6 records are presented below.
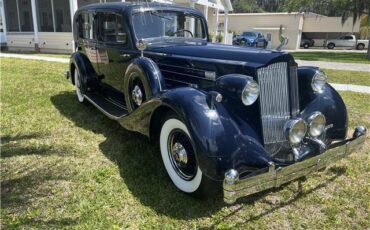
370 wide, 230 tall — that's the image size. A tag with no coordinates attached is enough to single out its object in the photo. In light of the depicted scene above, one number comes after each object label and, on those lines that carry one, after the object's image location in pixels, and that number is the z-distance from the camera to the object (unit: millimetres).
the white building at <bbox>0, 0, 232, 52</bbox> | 17016
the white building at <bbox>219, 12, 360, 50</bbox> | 37344
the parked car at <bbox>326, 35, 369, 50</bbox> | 36428
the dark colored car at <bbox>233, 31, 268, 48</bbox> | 28325
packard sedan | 2760
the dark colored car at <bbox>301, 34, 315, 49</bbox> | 39438
